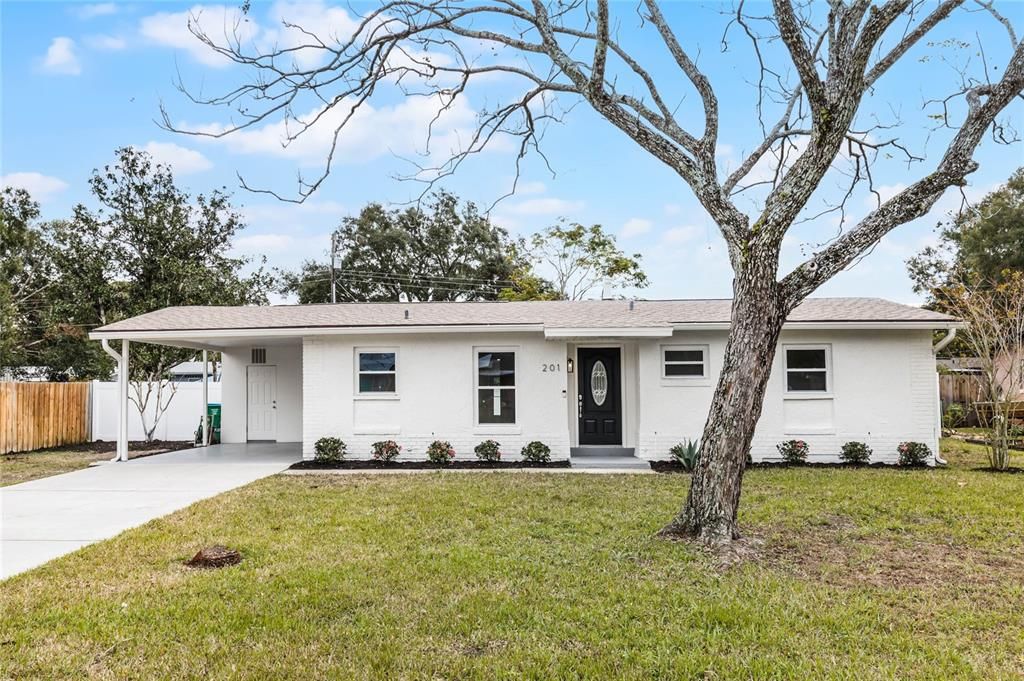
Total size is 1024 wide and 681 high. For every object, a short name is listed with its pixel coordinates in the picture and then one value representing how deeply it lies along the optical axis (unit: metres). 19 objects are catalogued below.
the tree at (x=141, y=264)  16.77
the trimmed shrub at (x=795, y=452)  11.88
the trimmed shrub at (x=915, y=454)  11.72
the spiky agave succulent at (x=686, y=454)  11.09
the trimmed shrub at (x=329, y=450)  12.24
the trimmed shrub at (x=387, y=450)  12.21
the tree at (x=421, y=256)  33.19
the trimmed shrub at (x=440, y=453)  12.04
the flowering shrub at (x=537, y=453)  12.03
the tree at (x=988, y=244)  24.12
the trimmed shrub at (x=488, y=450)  12.09
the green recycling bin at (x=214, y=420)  16.22
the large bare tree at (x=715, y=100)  6.02
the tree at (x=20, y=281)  16.81
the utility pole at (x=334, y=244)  29.52
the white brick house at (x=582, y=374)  12.06
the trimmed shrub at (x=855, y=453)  11.87
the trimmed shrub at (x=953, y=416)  19.16
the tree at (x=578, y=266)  30.25
